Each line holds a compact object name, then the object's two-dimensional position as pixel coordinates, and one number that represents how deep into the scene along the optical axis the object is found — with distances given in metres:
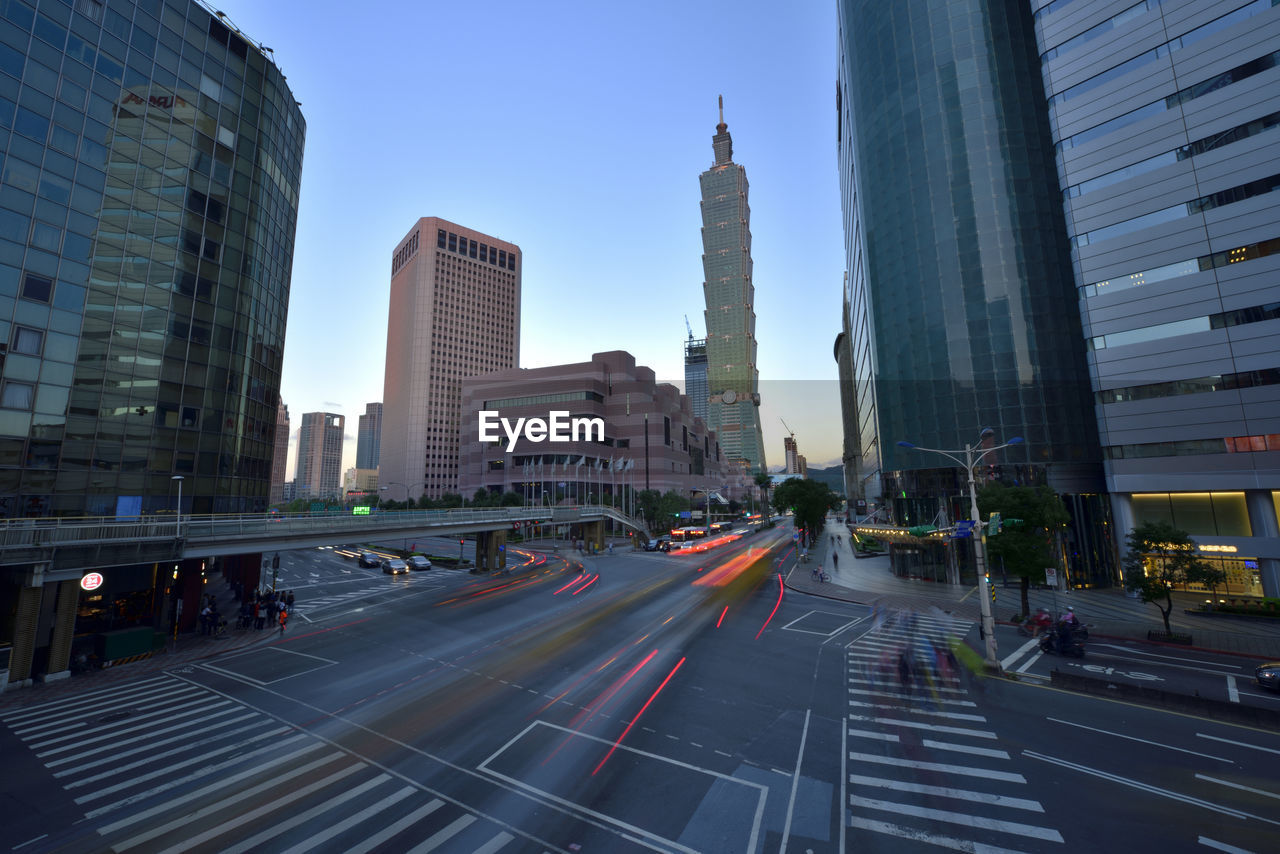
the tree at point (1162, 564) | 25.69
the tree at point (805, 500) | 75.25
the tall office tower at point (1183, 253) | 35.84
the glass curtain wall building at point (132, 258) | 28.59
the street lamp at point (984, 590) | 21.47
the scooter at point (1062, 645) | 23.19
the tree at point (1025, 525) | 29.38
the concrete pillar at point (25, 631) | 20.31
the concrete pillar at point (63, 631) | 21.36
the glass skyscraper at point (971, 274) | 46.44
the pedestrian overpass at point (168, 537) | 20.83
